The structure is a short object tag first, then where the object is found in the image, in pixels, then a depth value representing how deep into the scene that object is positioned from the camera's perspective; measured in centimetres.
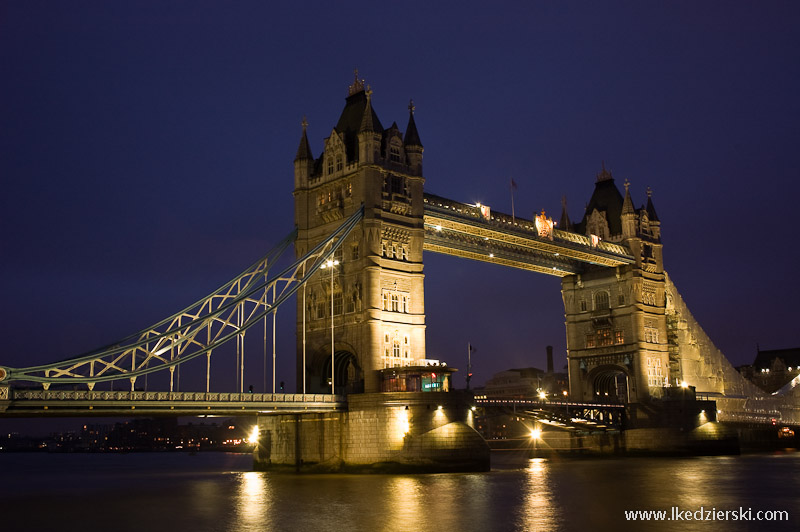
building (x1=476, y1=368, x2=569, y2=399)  18888
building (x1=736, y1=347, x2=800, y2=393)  15919
